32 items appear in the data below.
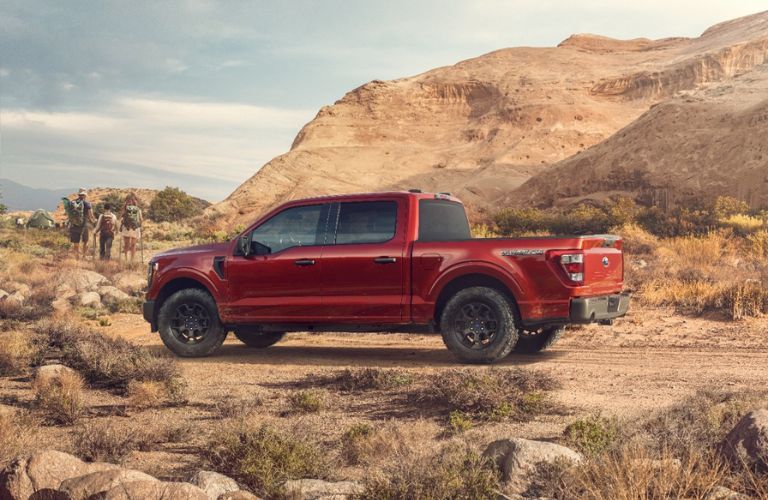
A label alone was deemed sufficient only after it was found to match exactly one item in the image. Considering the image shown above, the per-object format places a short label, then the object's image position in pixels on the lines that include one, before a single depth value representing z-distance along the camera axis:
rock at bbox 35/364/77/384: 8.44
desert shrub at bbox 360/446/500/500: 4.37
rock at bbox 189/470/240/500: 4.76
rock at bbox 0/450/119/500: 4.19
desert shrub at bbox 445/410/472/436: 6.50
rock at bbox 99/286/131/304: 17.44
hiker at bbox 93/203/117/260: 25.25
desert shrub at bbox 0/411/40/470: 5.52
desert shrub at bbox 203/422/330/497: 5.12
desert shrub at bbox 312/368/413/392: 8.41
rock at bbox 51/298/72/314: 15.98
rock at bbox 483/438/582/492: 4.79
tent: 49.00
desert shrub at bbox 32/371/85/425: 7.12
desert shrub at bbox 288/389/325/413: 7.36
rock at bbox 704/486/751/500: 4.23
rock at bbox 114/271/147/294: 19.80
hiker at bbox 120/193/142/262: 25.22
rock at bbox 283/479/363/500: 4.62
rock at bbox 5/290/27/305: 15.93
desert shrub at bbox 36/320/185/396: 8.54
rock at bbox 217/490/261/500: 4.30
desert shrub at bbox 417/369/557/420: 7.00
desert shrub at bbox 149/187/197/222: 58.19
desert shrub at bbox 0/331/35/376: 9.69
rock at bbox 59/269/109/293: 19.23
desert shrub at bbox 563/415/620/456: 5.47
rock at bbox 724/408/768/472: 4.55
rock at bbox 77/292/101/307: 17.16
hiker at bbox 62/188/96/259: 25.80
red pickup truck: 9.33
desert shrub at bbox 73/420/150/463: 5.86
